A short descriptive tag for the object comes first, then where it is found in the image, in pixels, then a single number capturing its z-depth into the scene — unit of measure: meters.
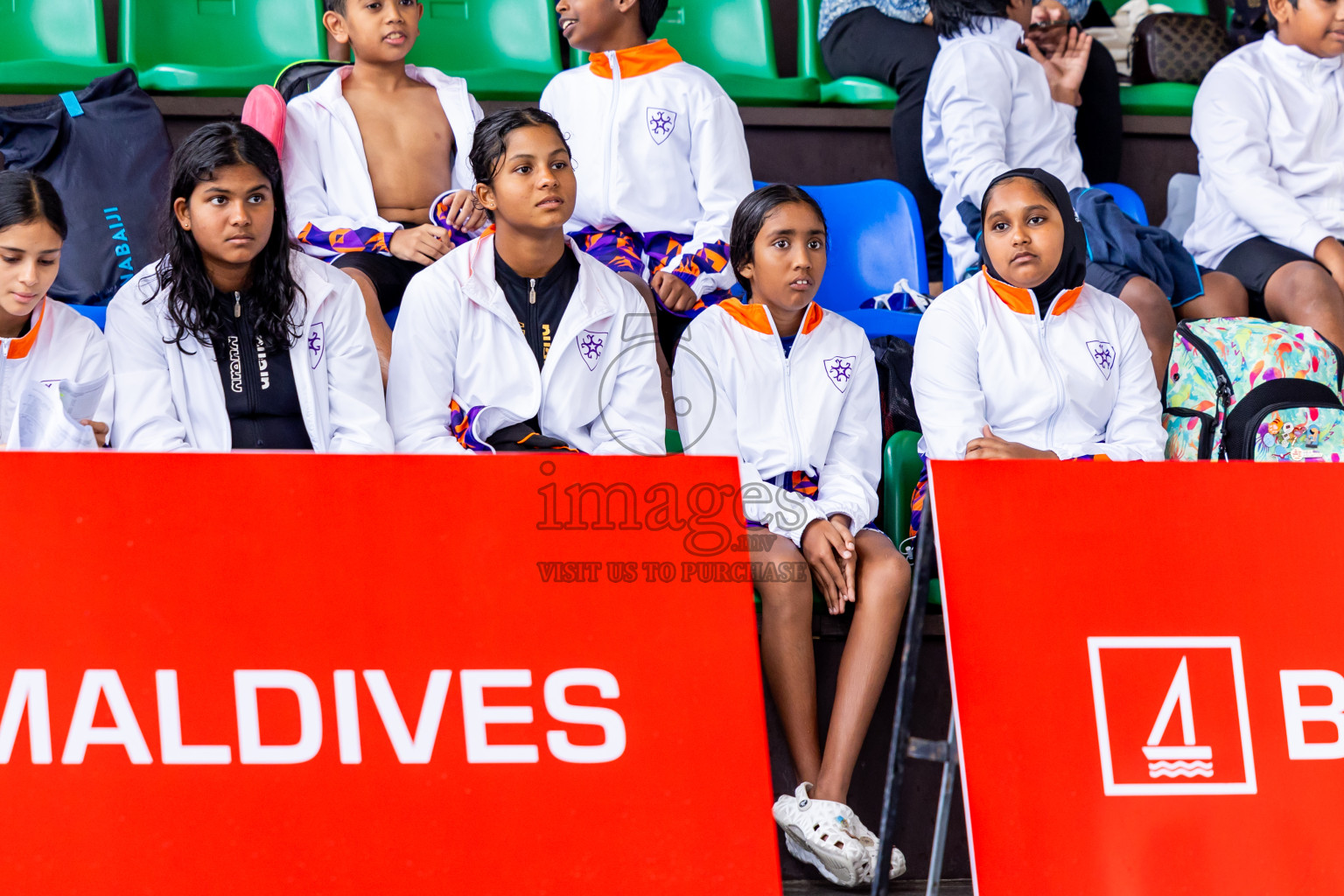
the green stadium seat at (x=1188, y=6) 9.59
